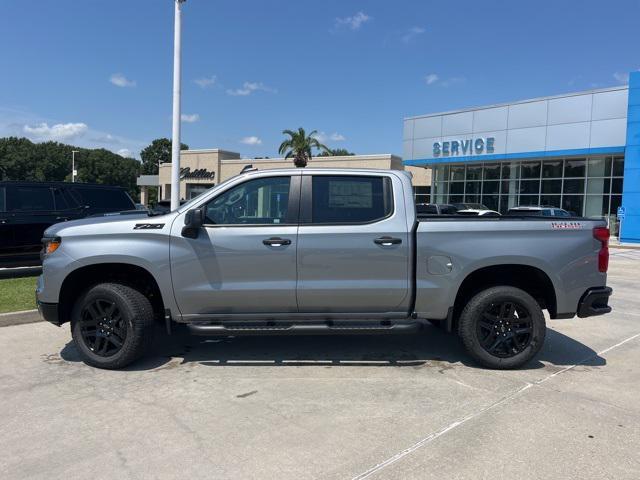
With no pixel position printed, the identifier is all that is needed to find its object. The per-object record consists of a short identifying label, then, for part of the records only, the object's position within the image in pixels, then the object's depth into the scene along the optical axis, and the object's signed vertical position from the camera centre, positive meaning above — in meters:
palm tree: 49.25 +6.06
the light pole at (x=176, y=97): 13.42 +2.75
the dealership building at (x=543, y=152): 25.84 +3.55
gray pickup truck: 4.89 -0.54
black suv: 9.48 -0.19
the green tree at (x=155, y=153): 104.69 +10.07
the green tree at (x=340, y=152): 117.69 +13.11
